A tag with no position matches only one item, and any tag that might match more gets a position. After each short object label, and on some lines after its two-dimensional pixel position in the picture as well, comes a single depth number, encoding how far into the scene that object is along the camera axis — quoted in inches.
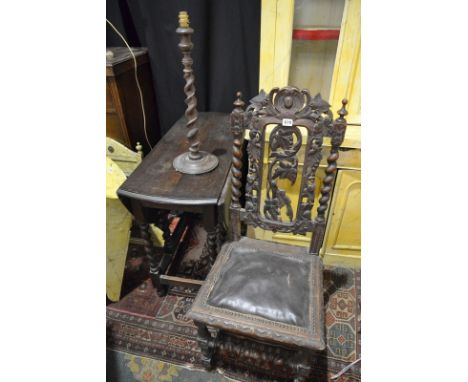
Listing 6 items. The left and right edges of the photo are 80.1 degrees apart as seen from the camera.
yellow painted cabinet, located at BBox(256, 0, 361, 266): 49.6
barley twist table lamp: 43.9
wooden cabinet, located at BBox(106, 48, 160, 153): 62.6
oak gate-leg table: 49.0
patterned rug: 58.0
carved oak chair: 42.7
